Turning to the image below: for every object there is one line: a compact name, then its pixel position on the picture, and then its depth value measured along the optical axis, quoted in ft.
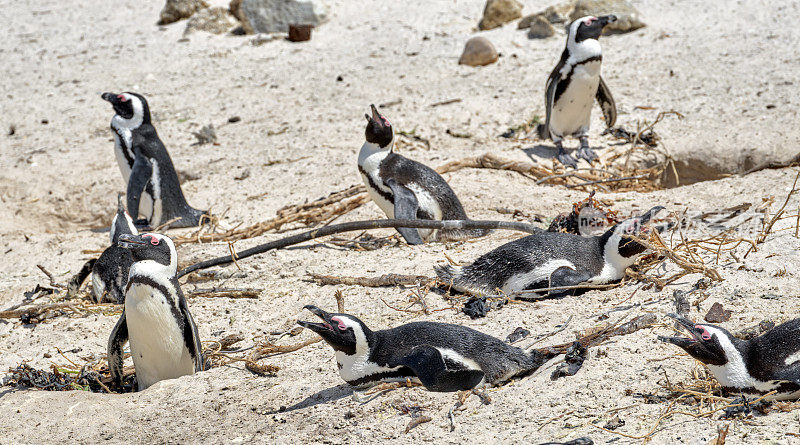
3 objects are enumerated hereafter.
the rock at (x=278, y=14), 67.72
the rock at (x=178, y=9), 71.56
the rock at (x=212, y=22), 69.56
